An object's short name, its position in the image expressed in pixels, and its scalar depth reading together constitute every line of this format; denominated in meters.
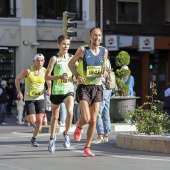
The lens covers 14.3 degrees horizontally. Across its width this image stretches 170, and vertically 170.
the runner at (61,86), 11.80
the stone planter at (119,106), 19.61
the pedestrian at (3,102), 24.84
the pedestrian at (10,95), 30.25
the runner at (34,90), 13.16
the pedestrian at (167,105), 17.50
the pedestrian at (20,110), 24.90
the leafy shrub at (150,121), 12.14
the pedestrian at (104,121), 13.73
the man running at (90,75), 10.84
